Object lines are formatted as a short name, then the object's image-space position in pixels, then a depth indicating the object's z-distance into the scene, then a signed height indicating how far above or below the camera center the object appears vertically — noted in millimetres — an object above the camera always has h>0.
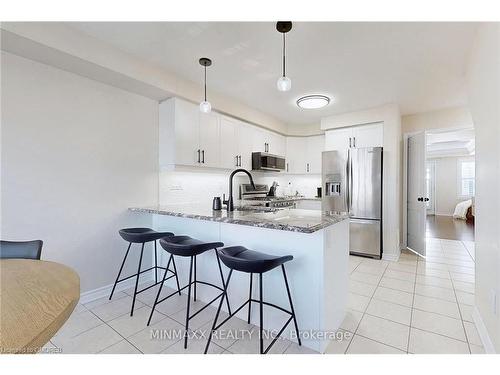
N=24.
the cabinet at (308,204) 4937 -372
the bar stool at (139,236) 2232 -481
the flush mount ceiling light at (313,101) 3268 +1187
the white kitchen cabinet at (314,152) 5074 +731
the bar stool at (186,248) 1814 -485
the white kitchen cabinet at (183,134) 2996 +677
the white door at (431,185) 9133 +60
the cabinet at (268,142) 4358 +865
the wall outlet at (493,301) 1523 -740
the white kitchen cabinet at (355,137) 4001 +870
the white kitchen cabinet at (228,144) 3643 +664
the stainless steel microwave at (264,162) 4246 +446
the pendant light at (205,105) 2479 +839
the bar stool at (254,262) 1481 -505
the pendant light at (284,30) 1867 +1282
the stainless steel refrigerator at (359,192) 3828 -99
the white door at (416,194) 3896 -122
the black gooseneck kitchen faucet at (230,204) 2422 -182
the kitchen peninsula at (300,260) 1717 -565
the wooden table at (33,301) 702 -428
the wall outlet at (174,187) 3322 -16
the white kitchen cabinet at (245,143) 3986 +730
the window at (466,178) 8438 +308
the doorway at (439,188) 3963 -43
